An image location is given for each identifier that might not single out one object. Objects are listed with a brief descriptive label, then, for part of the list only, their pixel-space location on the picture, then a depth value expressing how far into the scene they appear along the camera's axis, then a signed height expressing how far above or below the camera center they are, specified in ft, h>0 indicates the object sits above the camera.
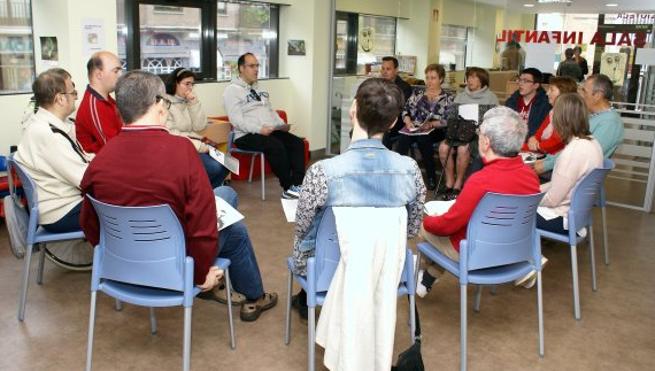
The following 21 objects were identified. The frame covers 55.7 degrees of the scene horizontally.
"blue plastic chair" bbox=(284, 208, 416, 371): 7.73 -2.47
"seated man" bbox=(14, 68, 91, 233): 10.18 -1.54
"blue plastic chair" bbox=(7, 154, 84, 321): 9.92 -2.69
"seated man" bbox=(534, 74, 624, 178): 14.25 -0.89
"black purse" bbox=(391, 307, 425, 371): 8.17 -3.72
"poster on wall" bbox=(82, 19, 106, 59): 15.61 +0.75
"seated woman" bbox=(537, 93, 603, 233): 11.39 -1.50
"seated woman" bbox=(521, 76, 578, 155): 15.49 -1.18
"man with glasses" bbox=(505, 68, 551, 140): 17.87 -0.64
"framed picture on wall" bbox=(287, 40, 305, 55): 22.94 +0.90
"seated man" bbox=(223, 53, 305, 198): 18.11 -1.73
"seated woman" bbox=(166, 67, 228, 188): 16.33 -1.19
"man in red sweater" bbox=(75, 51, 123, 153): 11.82 -0.83
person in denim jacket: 7.52 -1.17
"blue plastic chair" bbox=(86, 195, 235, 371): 7.54 -2.40
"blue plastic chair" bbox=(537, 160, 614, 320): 10.89 -2.31
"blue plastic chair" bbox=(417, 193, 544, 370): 8.78 -2.37
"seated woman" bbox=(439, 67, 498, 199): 19.35 -2.14
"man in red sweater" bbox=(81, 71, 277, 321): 7.62 -1.27
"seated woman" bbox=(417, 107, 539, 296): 9.09 -1.43
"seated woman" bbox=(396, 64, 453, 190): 19.93 -1.34
